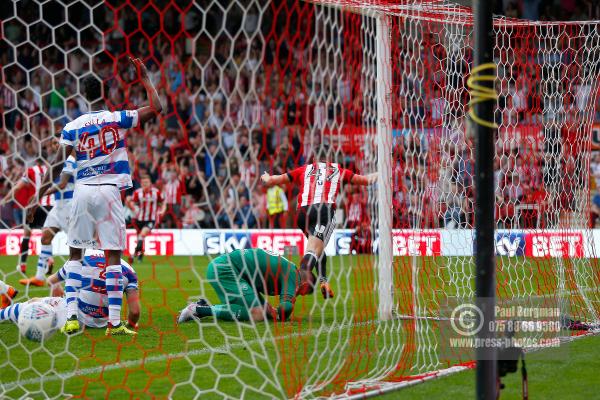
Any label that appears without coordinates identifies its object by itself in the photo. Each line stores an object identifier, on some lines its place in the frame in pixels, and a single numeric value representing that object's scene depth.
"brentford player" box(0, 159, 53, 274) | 23.61
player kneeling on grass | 15.59
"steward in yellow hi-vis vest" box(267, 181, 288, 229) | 29.19
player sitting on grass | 15.55
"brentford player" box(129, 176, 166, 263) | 32.94
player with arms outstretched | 17.34
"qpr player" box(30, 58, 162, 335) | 13.85
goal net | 11.60
